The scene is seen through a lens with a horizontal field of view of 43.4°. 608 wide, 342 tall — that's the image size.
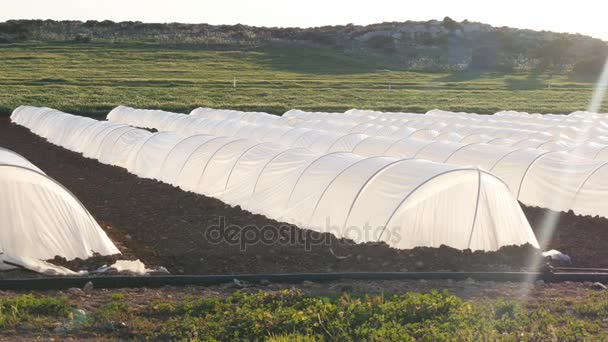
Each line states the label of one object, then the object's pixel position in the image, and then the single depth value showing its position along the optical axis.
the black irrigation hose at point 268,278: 8.82
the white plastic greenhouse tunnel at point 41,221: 10.98
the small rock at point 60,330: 7.14
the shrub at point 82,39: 84.56
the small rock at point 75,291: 8.61
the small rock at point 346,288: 9.07
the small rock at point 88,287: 8.80
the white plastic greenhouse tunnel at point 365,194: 12.87
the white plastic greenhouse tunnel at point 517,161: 16.72
